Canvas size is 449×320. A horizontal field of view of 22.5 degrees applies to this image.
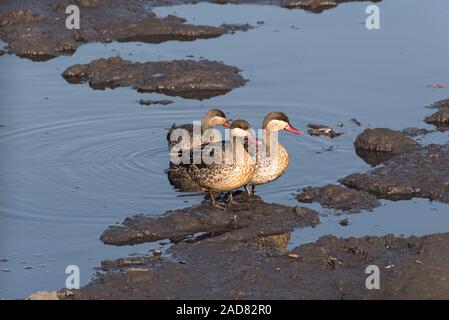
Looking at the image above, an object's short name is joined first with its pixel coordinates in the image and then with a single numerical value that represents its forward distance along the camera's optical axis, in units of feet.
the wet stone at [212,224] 37.24
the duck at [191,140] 42.88
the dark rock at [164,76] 55.31
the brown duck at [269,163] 40.96
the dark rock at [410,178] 41.47
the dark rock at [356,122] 49.49
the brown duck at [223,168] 39.63
